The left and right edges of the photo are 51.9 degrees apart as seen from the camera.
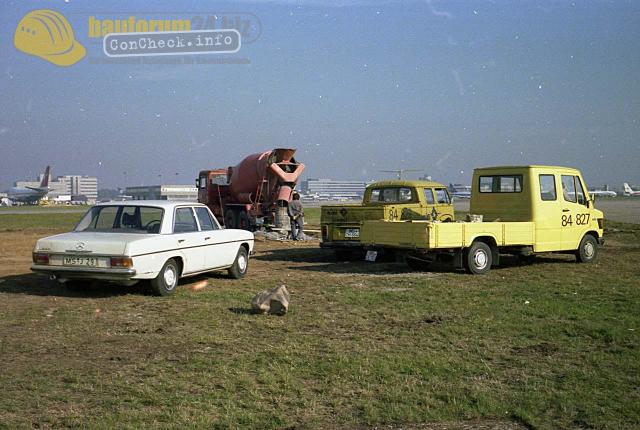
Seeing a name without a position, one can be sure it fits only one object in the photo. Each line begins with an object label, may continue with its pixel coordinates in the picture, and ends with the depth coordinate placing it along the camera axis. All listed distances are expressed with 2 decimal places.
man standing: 22.52
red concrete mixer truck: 25.12
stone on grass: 8.67
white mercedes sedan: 9.54
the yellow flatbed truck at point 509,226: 12.69
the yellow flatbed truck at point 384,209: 15.20
